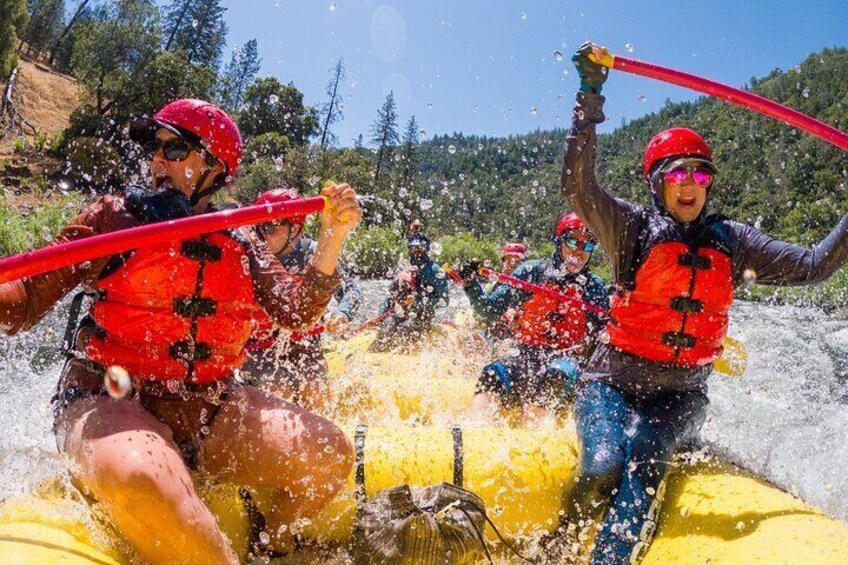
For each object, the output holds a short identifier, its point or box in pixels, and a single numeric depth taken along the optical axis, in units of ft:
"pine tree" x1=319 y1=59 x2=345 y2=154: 139.91
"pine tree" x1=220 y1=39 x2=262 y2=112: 175.32
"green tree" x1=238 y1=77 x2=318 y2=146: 150.82
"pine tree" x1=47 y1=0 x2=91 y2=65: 161.23
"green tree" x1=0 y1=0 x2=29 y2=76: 103.86
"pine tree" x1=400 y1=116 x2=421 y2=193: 165.58
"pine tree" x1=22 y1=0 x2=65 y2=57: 163.32
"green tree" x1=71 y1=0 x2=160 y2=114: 109.91
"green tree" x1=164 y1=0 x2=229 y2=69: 157.07
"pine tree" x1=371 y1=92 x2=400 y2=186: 162.50
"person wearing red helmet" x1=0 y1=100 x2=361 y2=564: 6.45
